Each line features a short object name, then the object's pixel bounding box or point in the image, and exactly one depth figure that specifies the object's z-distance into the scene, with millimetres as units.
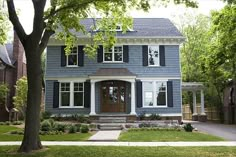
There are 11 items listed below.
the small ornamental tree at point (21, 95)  27844
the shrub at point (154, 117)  24219
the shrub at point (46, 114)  24336
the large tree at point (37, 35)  12086
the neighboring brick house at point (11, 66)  29875
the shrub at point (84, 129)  19080
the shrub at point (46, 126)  18906
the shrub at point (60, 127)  19125
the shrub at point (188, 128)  19625
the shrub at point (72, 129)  18906
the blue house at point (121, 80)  24844
